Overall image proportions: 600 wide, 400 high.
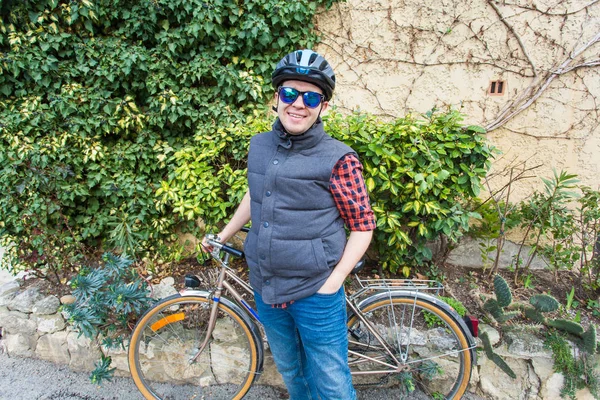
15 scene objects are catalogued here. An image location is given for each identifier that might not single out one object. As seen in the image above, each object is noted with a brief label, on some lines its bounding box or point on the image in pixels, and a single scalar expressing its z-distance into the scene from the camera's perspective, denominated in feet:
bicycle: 7.13
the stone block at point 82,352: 8.66
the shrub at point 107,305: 7.68
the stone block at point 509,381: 7.63
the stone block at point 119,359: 8.51
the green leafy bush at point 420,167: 8.03
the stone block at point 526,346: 7.54
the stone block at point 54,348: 8.84
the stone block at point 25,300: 9.07
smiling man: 5.04
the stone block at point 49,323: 8.87
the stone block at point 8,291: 9.25
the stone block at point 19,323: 9.01
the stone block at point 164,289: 9.21
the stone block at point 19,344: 9.08
